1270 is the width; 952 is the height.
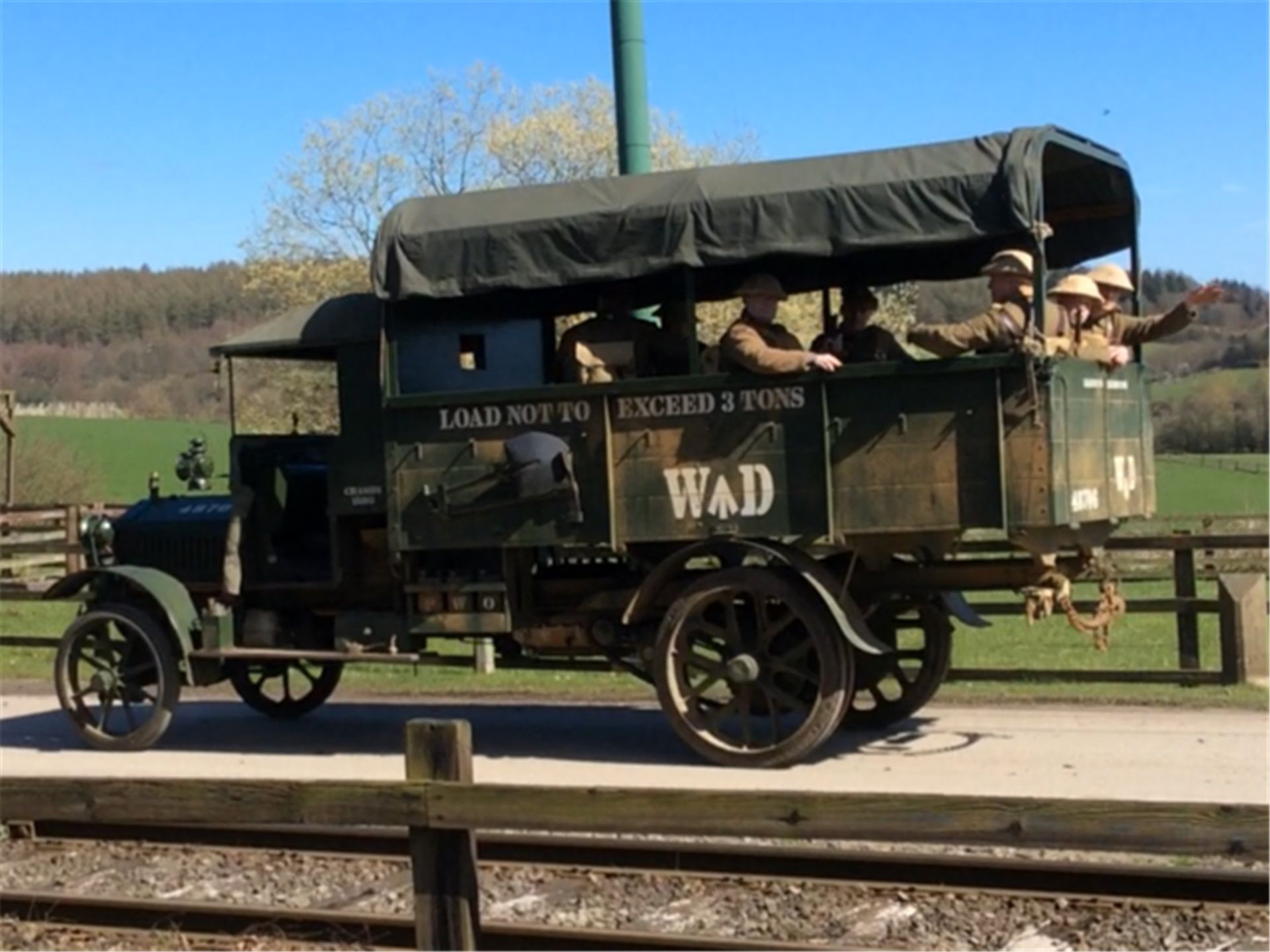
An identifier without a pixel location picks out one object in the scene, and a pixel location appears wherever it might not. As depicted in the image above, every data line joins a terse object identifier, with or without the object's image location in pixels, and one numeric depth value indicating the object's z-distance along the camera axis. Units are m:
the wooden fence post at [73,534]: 24.47
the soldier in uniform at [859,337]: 10.40
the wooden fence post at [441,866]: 5.57
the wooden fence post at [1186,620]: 13.48
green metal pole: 13.41
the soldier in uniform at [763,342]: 9.79
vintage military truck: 9.62
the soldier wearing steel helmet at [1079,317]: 9.99
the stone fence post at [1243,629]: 12.92
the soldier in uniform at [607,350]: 10.52
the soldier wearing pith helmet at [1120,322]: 10.16
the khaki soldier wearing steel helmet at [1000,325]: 9.48
